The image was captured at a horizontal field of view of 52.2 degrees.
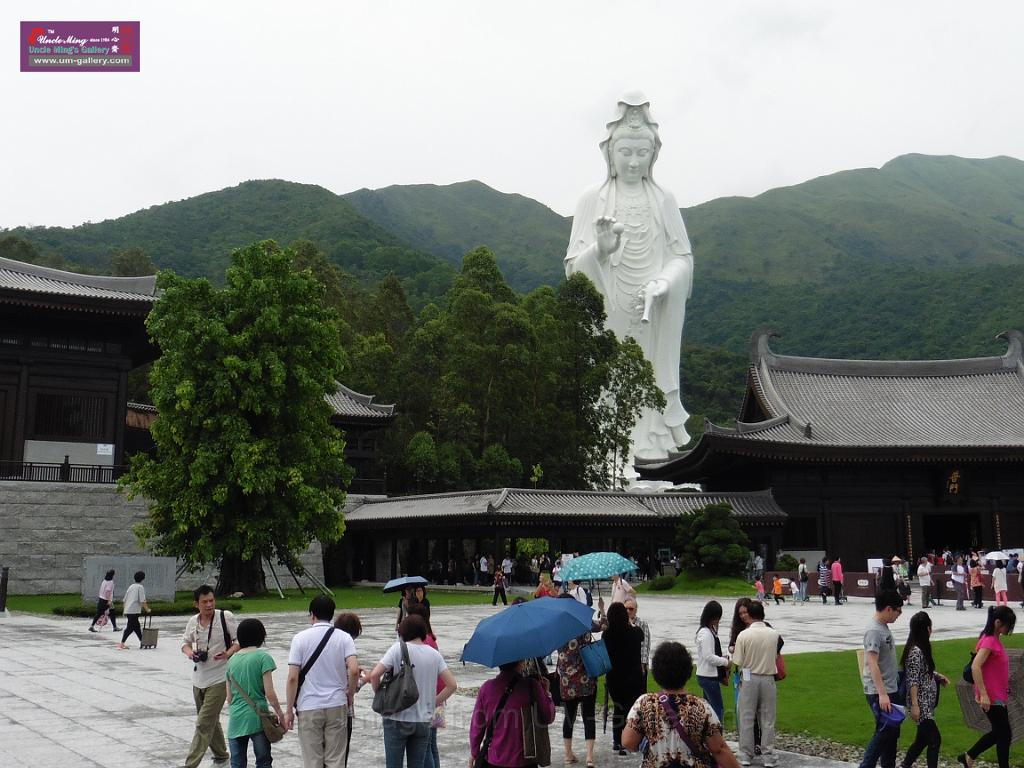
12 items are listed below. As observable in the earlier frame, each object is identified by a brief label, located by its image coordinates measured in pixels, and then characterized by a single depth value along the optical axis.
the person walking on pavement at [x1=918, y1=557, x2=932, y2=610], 23.16
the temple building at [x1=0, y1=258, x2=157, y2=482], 27.94
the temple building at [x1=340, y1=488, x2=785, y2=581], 29.34
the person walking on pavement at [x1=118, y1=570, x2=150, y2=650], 15.28
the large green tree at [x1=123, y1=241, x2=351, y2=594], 23.81
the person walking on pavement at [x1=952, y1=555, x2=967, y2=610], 22.08
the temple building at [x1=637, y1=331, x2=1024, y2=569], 32.84
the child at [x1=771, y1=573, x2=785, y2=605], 25.03
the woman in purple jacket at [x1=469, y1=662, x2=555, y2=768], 5.49
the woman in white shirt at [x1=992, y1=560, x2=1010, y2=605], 21.94
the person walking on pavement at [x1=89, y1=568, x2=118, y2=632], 17.92
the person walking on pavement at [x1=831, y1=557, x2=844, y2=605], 24.30
